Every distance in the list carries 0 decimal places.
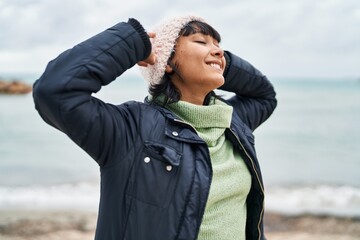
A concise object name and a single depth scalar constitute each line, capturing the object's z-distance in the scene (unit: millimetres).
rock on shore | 22411
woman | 1592
